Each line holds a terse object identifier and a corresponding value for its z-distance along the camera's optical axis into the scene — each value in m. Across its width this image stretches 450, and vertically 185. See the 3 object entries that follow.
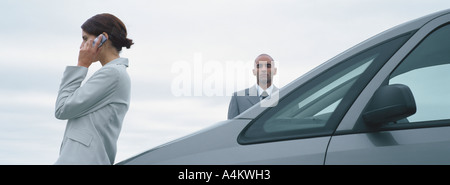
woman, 2.74
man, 6.18
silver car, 2.16
